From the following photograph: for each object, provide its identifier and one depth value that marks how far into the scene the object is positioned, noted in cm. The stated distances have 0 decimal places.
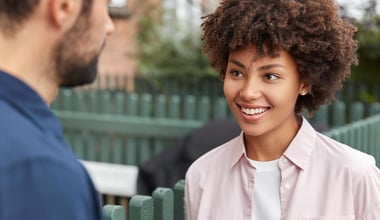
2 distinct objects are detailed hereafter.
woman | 212
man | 120
